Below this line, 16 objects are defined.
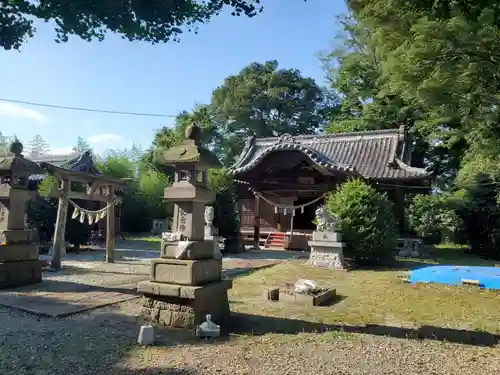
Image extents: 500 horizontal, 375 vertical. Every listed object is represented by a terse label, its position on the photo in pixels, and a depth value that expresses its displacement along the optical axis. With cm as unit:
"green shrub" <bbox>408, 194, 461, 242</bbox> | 2089
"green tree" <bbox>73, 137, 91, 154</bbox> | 5470
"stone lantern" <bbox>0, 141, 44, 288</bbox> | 817
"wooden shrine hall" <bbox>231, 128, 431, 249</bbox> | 1759
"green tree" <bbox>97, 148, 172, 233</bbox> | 2778
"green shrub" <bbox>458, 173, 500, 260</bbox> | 1791
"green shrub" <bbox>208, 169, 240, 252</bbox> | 1623
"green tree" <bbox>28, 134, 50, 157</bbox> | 6304
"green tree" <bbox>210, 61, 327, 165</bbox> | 3559
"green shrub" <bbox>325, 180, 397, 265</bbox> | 1245
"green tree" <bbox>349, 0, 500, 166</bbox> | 733
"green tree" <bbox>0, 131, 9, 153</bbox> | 5407
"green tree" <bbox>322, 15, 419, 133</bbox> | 2366
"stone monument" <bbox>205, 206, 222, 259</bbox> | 1333
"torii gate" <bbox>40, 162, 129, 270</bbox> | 1100
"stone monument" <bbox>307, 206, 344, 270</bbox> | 1220
